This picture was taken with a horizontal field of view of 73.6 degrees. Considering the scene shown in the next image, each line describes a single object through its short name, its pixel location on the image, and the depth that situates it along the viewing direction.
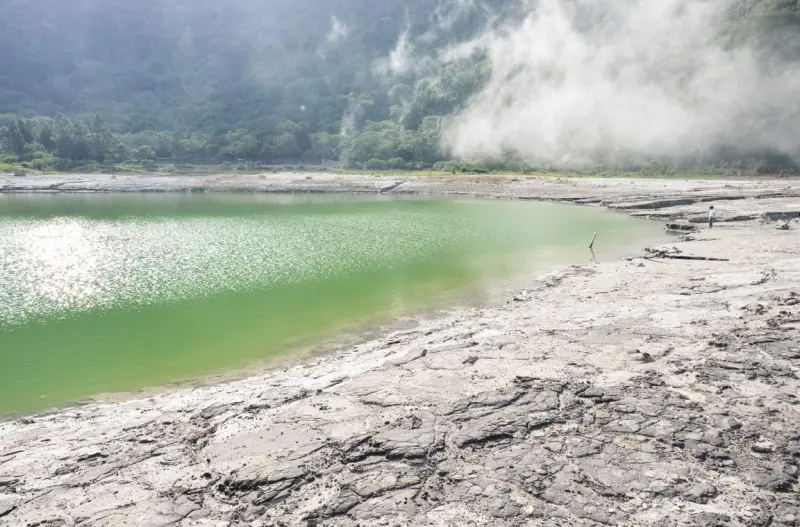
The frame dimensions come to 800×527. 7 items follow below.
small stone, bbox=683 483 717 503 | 7.39
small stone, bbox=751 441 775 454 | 8.38
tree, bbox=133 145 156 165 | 129.20
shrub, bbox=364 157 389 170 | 121.25
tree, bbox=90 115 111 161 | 126.38
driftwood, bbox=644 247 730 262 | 25.61
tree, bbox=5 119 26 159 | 124.94
